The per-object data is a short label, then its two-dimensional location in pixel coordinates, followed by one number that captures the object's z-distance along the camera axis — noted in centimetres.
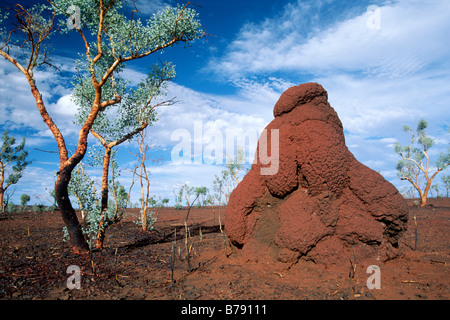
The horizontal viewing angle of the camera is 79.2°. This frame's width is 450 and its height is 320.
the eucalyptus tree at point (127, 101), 1071
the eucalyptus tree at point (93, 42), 785
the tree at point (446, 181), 4424
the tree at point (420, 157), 2522
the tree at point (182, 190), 3327
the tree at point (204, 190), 4719
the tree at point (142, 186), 1219
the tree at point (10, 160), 2647
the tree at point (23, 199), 3906
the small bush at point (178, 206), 3788
